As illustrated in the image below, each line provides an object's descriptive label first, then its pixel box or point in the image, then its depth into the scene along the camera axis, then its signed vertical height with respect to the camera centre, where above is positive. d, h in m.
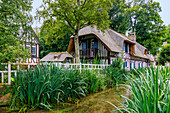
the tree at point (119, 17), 19.68 +7.50
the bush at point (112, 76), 5.86 -0.88
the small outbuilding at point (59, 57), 21.73 +0.60
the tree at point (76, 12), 9.17 +3.96
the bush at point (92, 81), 4.48 -0.85
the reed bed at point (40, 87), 2.71 -0.69
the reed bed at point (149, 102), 1.27 -0.49
